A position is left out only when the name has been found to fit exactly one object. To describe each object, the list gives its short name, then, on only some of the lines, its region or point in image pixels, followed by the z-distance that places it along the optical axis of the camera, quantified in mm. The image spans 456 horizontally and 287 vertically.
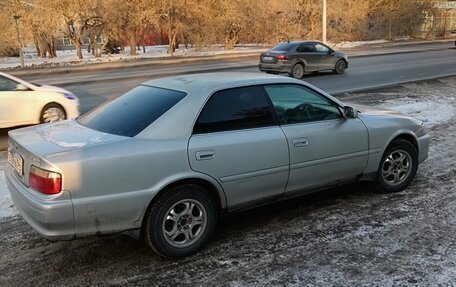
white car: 9109
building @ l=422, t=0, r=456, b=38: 52781
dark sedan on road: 18984
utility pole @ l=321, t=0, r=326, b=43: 34153
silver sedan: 3555
